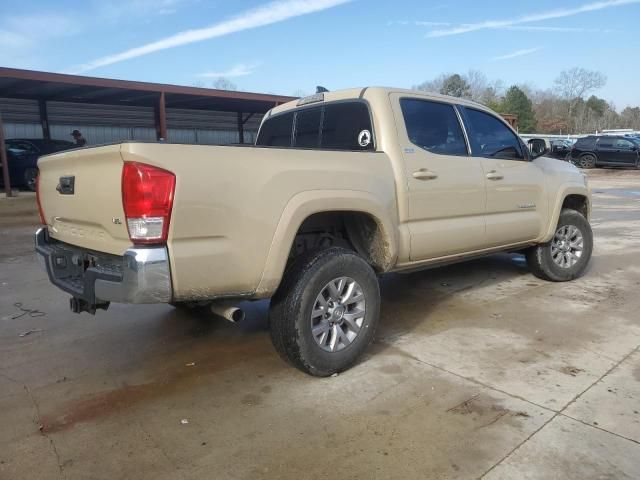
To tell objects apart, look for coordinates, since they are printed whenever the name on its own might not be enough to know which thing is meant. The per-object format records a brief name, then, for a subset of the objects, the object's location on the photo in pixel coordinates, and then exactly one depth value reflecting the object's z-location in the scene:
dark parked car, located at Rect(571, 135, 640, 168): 27.17
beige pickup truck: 2.67
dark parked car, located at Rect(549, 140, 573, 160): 29.48
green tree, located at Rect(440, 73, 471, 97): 69.62
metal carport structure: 14.72
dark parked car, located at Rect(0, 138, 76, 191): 16.17
